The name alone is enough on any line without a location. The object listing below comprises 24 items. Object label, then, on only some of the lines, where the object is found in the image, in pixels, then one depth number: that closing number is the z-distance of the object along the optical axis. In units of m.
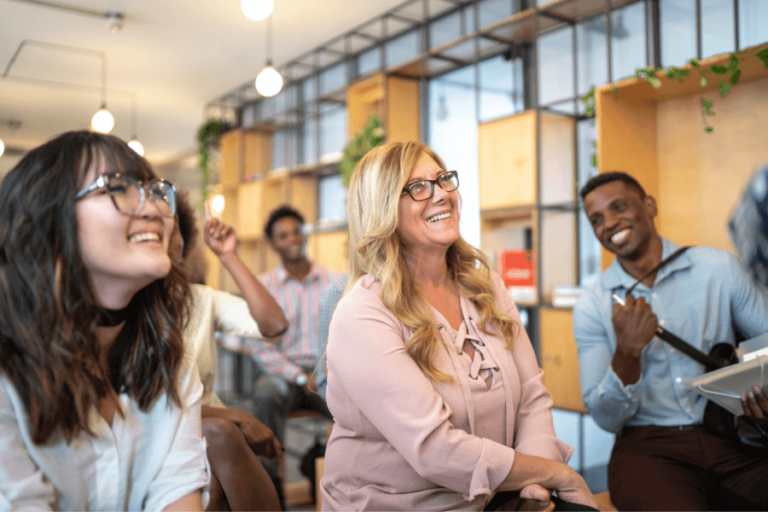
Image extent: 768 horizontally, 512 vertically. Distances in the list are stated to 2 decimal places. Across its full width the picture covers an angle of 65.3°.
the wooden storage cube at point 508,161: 3.53
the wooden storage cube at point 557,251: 3.49
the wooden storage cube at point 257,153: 7.08
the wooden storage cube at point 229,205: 7.31
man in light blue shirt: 2.04
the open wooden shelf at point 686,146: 2.89
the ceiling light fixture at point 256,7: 3.59
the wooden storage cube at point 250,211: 6.55
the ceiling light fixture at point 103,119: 4.95
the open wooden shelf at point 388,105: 4.69
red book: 3.56
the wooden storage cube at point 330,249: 5.16
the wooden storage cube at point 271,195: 6.50
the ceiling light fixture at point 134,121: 6.78
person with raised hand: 1.63
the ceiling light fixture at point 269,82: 4.32
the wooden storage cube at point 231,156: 7.14
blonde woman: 1.41
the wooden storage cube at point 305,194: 6.13
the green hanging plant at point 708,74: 2.53
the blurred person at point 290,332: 3.61
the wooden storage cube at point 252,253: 6.92
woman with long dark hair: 1.04
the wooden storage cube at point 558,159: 3.54
